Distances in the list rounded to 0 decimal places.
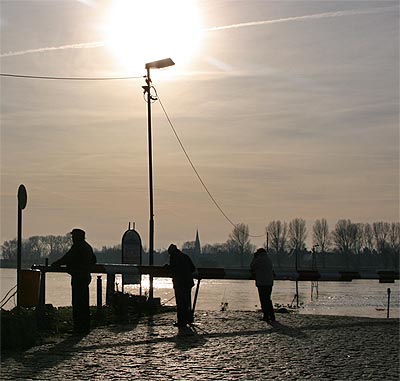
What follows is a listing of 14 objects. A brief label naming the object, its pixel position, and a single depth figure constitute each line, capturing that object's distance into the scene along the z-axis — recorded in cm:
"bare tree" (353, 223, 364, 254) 16062
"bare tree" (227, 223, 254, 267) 16375
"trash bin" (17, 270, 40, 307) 1483
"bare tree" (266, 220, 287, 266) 16125
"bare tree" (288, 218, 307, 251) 16250
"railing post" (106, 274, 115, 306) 1847
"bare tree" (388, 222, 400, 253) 15131
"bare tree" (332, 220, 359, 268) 16010
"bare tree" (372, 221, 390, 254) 15375
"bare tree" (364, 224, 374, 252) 15950
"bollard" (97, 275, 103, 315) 1656
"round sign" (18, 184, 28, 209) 1540
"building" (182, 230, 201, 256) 18100
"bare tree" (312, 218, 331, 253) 15988
